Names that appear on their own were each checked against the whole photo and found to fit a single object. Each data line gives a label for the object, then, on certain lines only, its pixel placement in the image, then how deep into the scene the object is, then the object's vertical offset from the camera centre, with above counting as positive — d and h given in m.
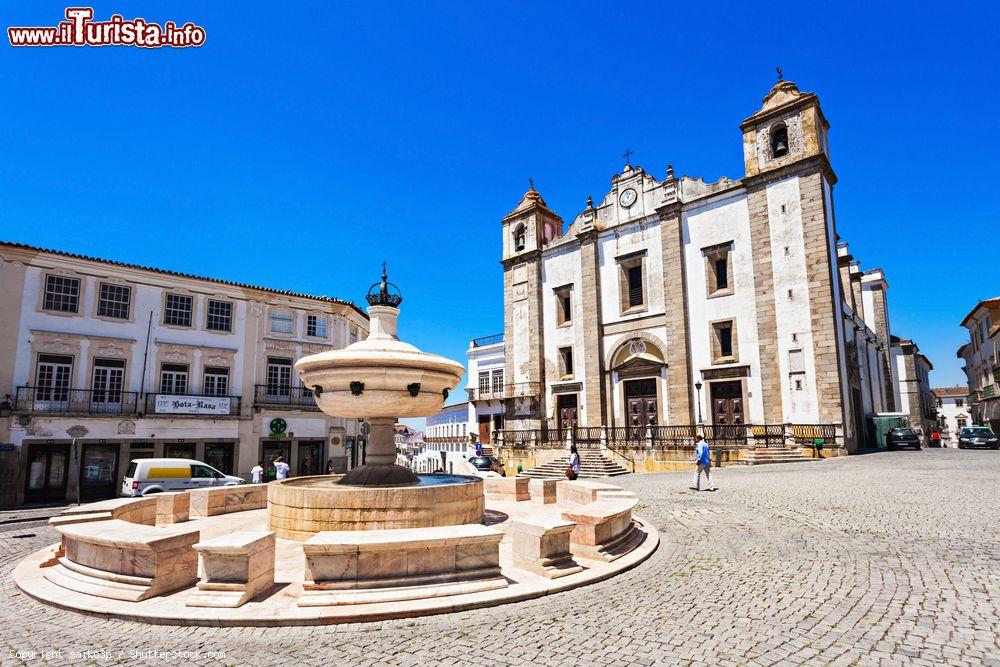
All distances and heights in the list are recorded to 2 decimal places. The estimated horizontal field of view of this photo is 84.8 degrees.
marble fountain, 4.83 -1.38
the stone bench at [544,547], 5.79 -1.43
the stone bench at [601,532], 6.55 -1.46
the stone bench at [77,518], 6.92 -1.28
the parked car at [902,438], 25.03 -1.29
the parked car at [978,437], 28.53 -1.47
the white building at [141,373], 20.25 +1.84
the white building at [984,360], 39.62 +3.92
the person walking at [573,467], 16.80 -1.71
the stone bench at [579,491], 9.44 -1.38
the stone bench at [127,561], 5.03 -1.36
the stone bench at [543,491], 10.65 -1.50
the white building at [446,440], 50.41 -2.67
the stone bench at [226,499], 9.31 -1.45
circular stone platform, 4.52 -1.64
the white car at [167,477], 16.06 -1.77
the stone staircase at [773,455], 22.08 -1.79
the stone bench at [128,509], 7.49 -1.32
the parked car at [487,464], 28.50 -2.62
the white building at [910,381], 46.16 +2.40
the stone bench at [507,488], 11.20 -1.52
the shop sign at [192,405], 22.28 +0.52
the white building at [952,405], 67.69 +0.52
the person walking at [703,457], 13.52 -1.13
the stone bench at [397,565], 4.87 -1.37
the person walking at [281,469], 17.30 -1.65
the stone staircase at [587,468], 24.02 -2.46
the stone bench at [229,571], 4.77 -1.37
